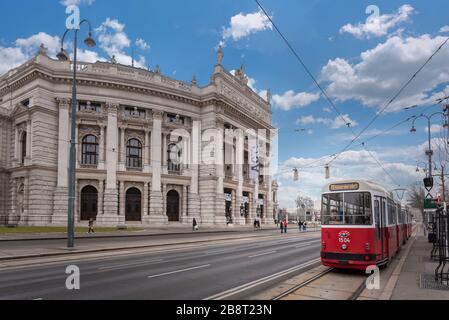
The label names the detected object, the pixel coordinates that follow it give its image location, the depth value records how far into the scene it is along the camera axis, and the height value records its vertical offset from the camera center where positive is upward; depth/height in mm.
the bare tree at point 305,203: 141100 -2290
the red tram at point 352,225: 12336 -955
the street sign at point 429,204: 20809 -452
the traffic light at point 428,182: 19722 +716
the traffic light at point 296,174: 38906 +2304
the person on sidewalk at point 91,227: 33894 -2573
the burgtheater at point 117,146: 41719 +6379
